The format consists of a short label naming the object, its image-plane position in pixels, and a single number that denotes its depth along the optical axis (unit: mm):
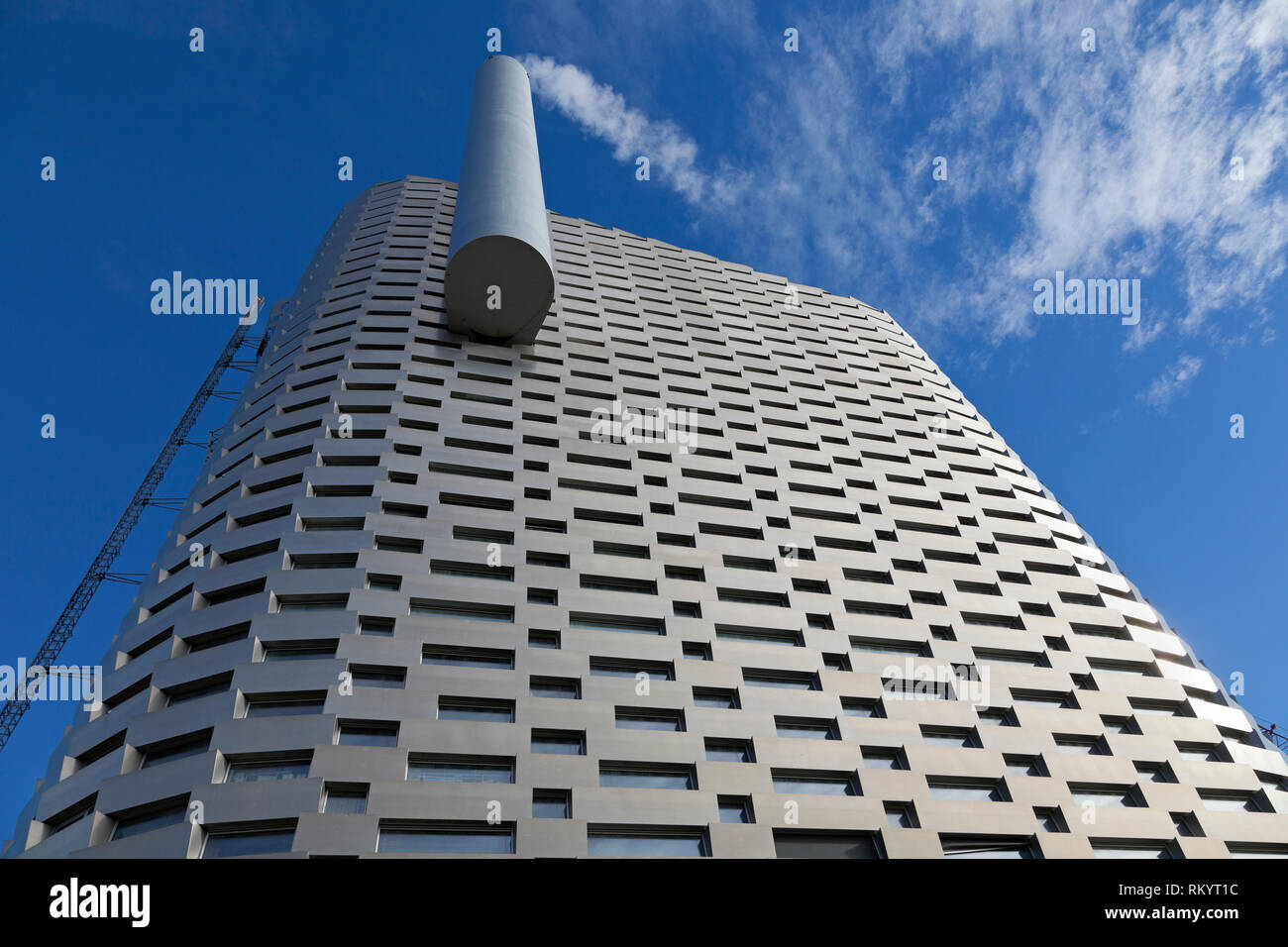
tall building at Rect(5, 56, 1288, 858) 21156
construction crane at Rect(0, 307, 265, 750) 44719
